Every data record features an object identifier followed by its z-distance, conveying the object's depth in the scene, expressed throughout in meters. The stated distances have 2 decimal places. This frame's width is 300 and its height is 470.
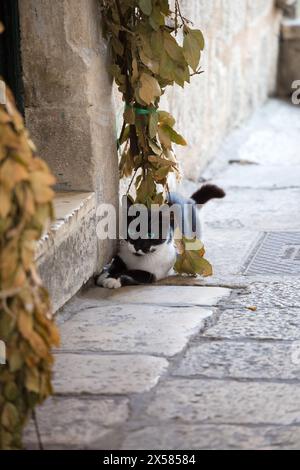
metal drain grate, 7.60
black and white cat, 7.28
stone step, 6.17
